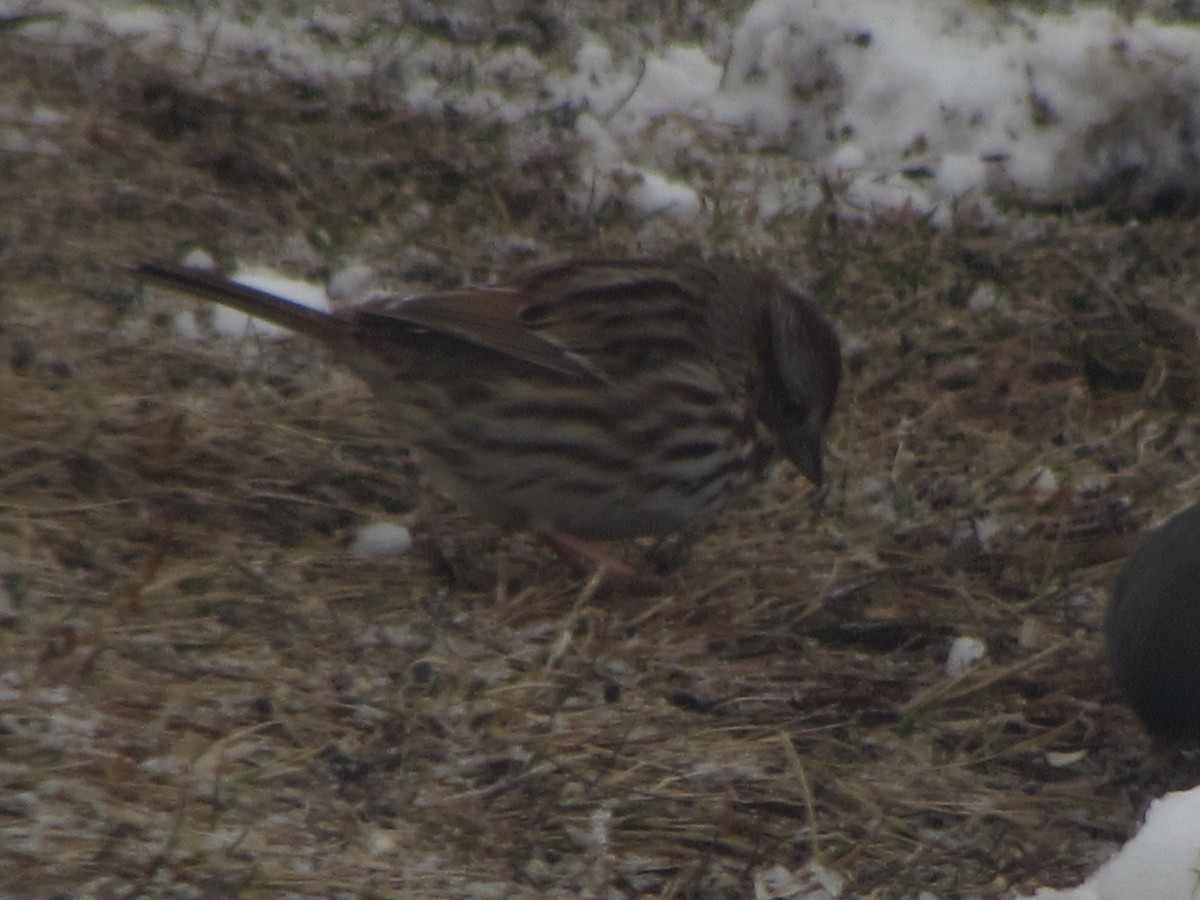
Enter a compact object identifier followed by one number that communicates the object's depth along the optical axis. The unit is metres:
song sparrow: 9.77
